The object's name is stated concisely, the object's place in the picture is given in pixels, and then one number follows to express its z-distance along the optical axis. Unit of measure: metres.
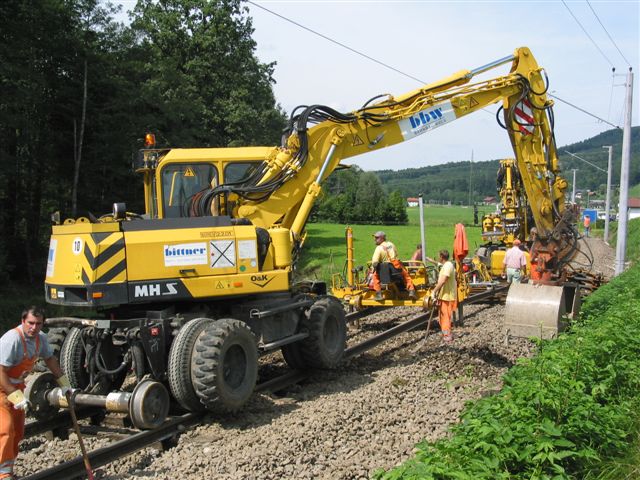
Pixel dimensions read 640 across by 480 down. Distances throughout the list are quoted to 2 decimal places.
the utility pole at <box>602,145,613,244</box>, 41.34
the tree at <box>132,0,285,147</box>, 34.34
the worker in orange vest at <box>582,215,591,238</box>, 43.82
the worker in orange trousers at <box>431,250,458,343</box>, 11.52
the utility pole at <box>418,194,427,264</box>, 14.99
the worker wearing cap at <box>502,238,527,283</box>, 16.11
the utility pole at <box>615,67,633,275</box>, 20.06
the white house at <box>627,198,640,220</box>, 108.19
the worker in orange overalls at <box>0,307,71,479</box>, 5.96
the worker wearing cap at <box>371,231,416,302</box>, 12.55
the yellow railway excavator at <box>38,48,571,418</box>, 7.70
